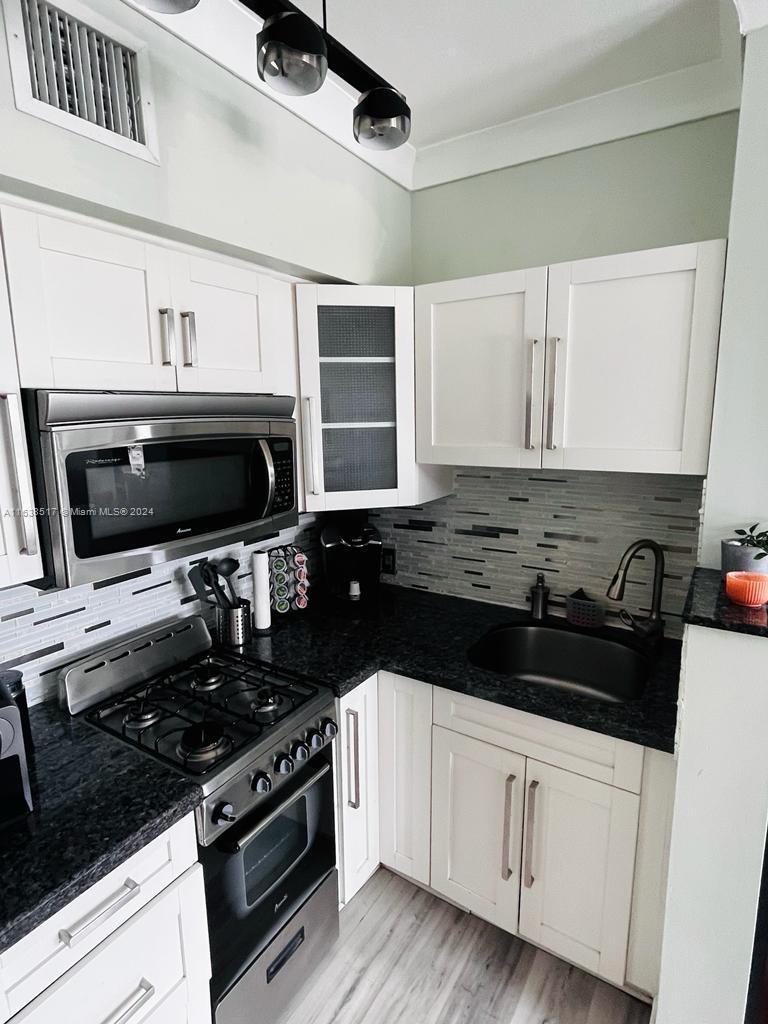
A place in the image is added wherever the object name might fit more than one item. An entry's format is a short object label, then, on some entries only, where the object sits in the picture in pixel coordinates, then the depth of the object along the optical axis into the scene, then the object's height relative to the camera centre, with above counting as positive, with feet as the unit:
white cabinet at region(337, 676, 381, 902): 5.45 -3.65
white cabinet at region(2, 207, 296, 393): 3.66 +0.81
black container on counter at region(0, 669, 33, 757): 3.84 -1.83
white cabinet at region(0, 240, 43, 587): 3.53 -0.41
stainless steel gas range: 4.17 -2.74
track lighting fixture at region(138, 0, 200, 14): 2.79 +2.05
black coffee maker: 7.31 -1.85
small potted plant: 4.09 -1.00
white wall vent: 3.45 +2.26
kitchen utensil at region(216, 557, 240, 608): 6.09 -1.60
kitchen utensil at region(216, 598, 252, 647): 6.04 -2.19
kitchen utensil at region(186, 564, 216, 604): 5.93 -1.68
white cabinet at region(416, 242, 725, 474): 4.72 +0.50
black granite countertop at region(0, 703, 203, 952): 3.05 -2.50
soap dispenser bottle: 6.62 -2.12
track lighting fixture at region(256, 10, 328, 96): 3.03 +1.98
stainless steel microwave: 3.75 -0.42
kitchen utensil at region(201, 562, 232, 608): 5.99 -1.73
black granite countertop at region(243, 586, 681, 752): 4.64 -2.39
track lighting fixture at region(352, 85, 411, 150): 3.81 +2.03
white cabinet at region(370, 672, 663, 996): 4.64 -3.67
